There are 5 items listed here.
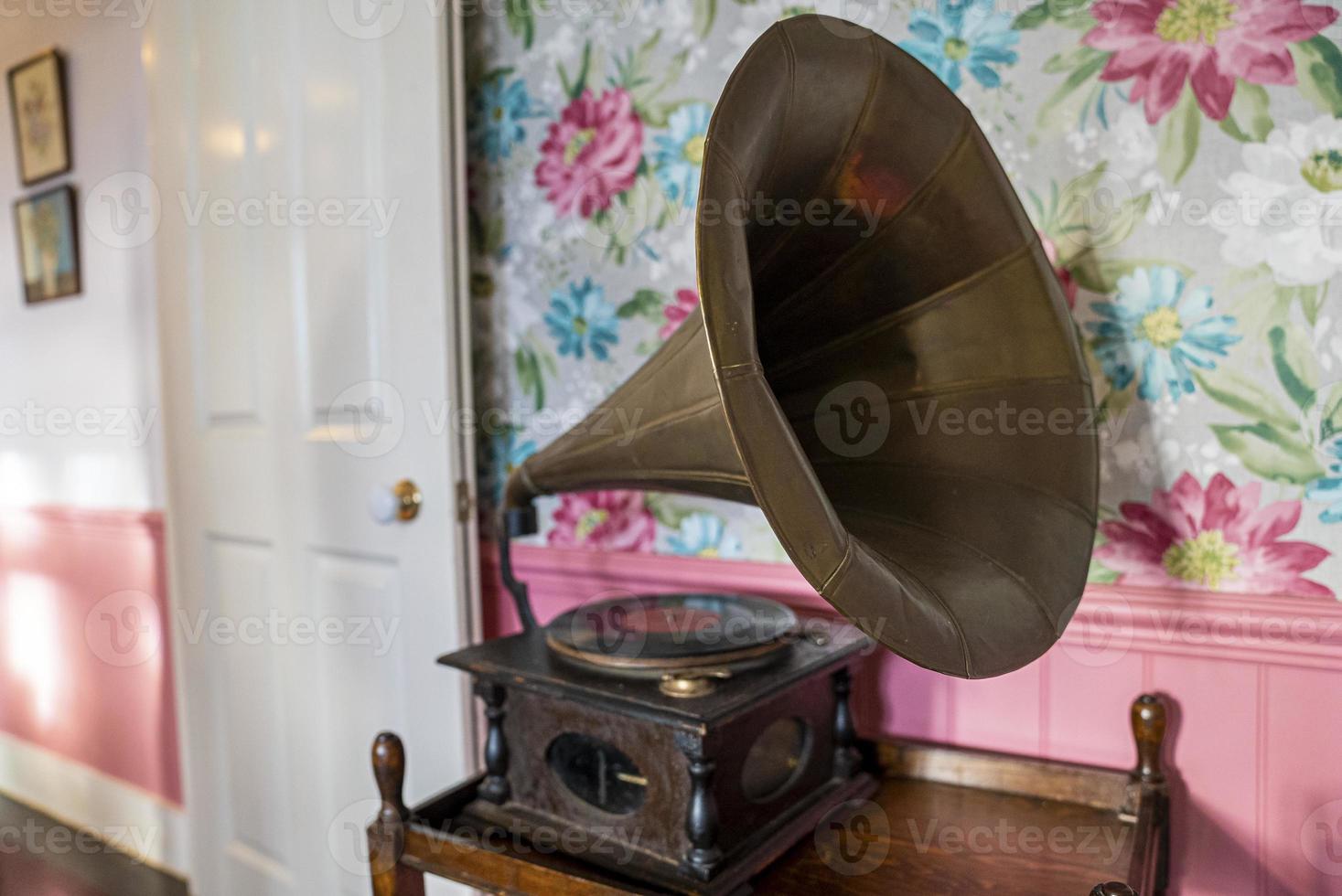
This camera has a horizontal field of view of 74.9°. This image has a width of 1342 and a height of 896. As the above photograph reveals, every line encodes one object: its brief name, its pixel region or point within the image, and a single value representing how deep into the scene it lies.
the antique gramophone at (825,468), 0.82
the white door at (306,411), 1.41
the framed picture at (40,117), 2.34
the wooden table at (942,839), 0.87
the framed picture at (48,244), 2.37
